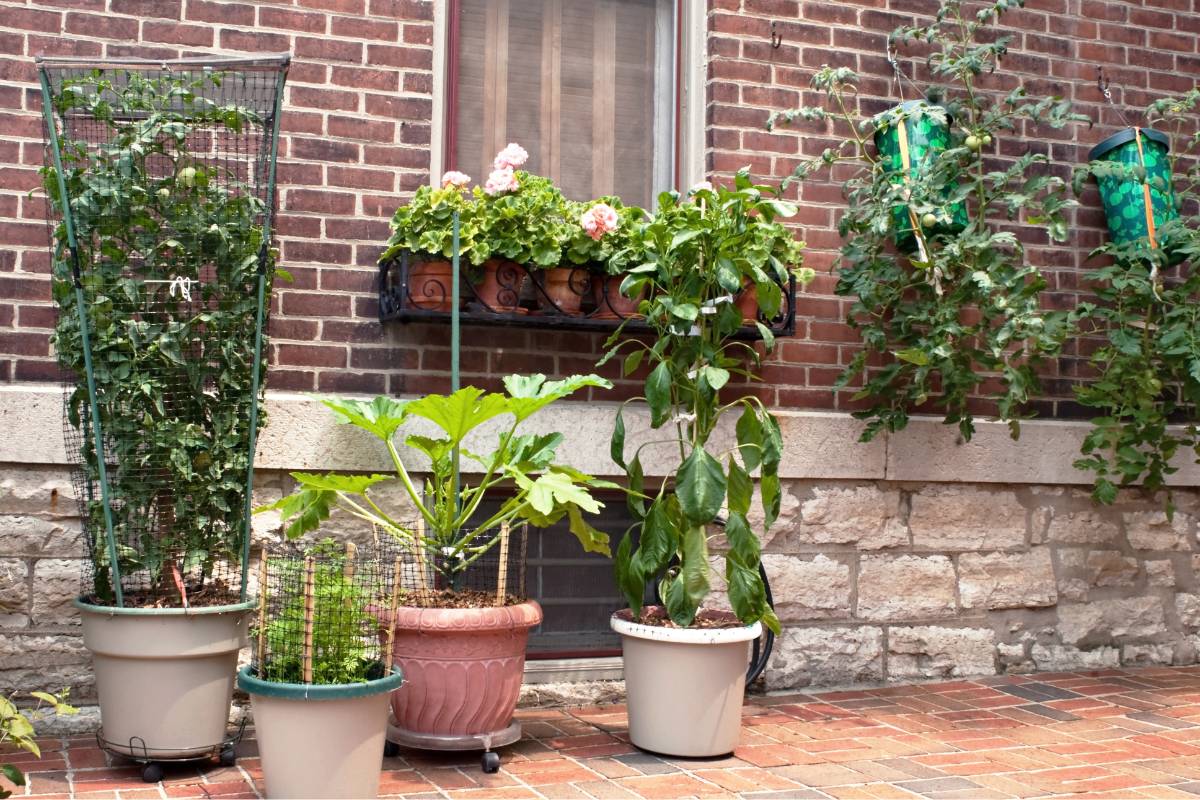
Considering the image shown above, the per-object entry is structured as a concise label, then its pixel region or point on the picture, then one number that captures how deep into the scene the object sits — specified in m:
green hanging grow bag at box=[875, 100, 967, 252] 4.26
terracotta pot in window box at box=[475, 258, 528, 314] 3.89
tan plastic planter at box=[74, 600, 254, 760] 3.18
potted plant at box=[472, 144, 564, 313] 3.82
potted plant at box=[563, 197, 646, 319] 3.83
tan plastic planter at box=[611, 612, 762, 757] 3.47
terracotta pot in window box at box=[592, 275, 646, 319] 4.02
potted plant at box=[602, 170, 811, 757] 3.47
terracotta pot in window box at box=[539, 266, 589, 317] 3.96
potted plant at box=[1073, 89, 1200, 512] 4.36
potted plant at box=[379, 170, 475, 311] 3.79
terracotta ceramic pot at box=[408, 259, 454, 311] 3.83
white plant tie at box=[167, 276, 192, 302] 3.31
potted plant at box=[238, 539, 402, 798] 2.85
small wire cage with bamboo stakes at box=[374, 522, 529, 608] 3.44
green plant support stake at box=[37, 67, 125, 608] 3.23
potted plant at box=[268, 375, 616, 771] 3.30
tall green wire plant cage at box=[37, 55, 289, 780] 3.21
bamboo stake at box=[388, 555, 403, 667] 3.04
